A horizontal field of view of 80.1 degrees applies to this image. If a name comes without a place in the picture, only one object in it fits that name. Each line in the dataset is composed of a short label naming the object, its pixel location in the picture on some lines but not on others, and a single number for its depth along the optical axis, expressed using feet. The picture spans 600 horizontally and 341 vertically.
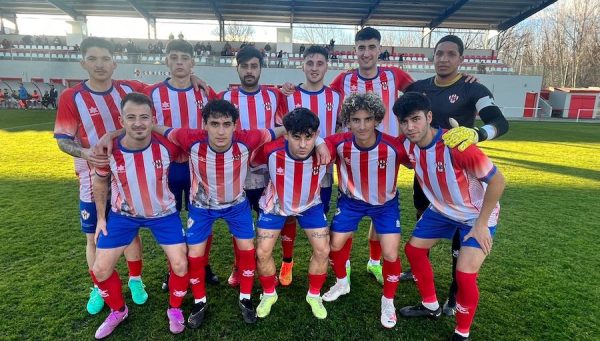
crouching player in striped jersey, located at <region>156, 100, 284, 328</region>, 9.02
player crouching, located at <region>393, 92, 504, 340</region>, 8.05
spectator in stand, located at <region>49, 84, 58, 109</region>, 69.98
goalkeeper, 9.64
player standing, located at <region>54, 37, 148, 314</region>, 9.30
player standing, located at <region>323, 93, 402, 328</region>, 9.15
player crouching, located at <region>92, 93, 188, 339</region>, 8.58
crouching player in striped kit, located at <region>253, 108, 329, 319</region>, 9.57
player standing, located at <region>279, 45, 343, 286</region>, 10.80
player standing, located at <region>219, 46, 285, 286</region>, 10.41
